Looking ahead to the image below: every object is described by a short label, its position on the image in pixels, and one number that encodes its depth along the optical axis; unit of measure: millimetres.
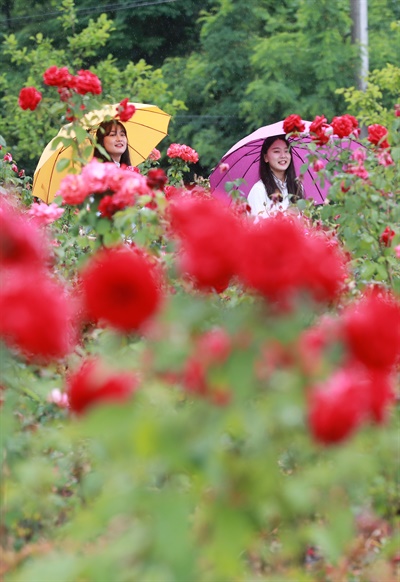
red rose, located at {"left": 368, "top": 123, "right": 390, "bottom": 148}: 9062
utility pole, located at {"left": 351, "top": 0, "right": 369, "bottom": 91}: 30469
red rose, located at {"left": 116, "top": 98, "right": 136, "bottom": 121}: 8062
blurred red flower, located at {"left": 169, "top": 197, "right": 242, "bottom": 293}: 3529
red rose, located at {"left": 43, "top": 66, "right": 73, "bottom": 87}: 7645
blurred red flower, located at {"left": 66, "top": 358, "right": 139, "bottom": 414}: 3589
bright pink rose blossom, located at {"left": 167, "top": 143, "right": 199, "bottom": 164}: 13664
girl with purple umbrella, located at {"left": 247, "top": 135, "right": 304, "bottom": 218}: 12141
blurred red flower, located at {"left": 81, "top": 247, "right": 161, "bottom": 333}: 3432
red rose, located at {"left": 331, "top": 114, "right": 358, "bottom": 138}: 9275
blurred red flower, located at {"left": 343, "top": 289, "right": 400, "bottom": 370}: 3473
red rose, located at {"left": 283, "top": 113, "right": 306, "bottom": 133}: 9703
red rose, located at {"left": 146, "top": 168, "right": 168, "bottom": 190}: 6695
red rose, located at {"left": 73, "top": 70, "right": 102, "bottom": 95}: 7723
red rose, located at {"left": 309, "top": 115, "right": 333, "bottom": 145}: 9375
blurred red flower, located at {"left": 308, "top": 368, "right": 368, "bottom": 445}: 3357
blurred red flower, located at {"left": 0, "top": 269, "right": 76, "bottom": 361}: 3393
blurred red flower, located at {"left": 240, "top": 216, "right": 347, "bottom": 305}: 3420
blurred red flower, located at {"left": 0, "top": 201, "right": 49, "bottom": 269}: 4098
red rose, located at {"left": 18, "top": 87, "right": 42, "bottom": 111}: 7902
